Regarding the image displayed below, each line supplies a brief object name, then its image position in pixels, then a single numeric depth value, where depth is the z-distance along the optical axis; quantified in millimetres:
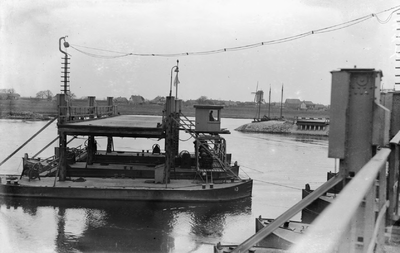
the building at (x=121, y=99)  183425
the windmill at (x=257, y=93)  158350
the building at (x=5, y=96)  166350
